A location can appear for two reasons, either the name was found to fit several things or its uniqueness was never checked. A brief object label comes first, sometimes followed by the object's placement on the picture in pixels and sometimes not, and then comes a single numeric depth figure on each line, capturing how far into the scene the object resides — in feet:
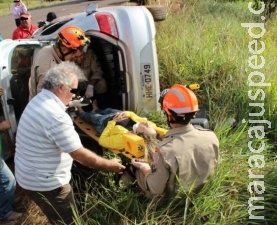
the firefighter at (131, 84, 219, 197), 8.68
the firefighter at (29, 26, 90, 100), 12.57
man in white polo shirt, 8.54
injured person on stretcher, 10.85
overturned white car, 13.12
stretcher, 10.76
